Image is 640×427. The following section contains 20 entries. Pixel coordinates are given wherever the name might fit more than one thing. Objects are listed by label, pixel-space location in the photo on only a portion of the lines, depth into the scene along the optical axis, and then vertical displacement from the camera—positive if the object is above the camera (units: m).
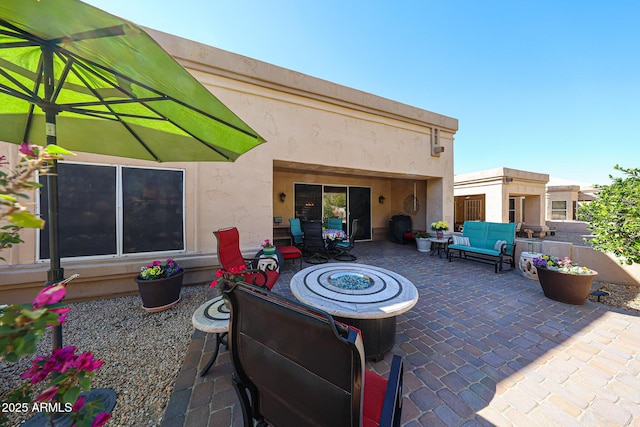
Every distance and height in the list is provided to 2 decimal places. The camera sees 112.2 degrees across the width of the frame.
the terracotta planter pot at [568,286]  3.35 -1.19
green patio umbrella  1.08 +0.89
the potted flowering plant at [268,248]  4.48 -0.80
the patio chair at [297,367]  0.90 -0.74
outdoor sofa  5.09 -0.78
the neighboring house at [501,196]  9.71 +0.81
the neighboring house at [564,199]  14.11 +0.90
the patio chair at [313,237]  5.51 -0.69
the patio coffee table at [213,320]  2.01 -1.09
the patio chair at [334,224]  7.10 -0.44
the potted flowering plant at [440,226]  7.02 -0.49
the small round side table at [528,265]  4.52 -1.15
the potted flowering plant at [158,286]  3.19 -1.15
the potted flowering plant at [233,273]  1.98 -0.68
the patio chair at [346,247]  6.12 -1.04
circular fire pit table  2.12 -0.95
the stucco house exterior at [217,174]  3.53 +0.70
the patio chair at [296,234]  6.51 -0.71
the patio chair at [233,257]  3.01 -0.71
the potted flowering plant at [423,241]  7.15 -1.00
